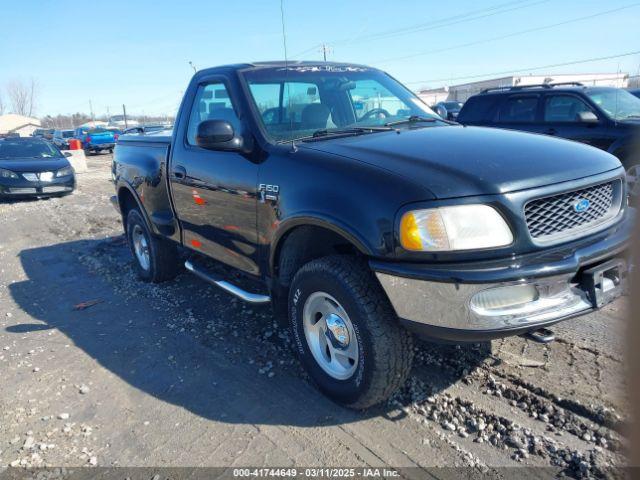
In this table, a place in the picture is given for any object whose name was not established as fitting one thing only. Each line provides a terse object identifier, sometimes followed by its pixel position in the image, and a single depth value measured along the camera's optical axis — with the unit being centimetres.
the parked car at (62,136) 2678
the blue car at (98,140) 2681
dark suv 735
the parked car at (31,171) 1146
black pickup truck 236
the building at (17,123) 7034
